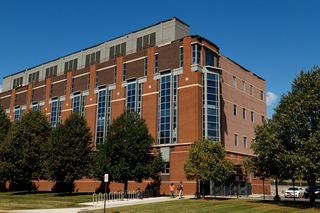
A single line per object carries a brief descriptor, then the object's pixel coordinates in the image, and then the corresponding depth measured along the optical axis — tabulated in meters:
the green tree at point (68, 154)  43.78
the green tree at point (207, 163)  32.06
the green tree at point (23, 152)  46.88
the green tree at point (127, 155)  38.34
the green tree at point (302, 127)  23.78
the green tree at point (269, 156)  26.25
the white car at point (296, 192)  43.56
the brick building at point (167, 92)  47.03
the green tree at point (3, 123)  63.19
